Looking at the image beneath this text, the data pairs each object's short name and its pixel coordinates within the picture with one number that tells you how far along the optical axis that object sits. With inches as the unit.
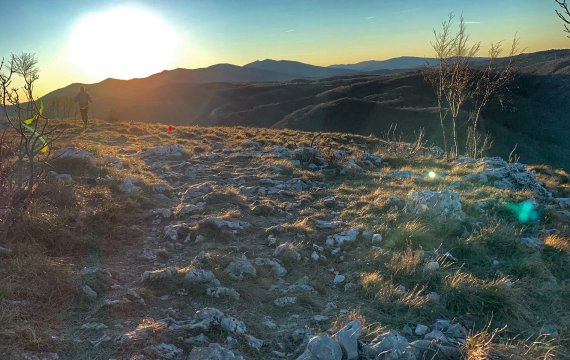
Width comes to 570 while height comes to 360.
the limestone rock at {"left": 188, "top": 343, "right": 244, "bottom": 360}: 142.1
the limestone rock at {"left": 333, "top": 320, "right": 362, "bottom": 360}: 145.2
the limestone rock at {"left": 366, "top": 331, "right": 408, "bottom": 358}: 147.0
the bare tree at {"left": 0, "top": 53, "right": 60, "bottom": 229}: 240.2
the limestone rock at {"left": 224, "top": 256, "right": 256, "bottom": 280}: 216.4
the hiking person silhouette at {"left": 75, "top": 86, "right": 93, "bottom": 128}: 755.4
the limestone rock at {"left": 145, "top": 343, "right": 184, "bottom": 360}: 141.8
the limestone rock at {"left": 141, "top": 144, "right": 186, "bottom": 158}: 534.1
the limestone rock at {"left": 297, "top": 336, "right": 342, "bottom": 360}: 140.7
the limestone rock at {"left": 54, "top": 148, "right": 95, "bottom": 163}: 391.5
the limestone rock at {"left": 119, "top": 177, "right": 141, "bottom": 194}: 330.0
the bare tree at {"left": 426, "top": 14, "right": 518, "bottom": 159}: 662.5
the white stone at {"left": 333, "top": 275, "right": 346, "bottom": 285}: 224.7
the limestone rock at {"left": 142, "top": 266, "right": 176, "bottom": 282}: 200.4
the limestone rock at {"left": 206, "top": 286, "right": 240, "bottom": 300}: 194.1
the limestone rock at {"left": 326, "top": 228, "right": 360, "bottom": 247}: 267.8
